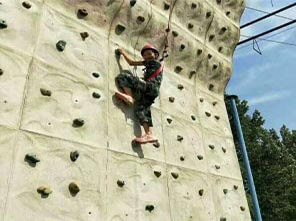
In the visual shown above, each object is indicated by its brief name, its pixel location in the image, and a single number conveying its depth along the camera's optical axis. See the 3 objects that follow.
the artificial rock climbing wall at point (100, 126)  3.07
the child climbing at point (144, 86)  4.28
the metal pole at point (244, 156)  6.99
